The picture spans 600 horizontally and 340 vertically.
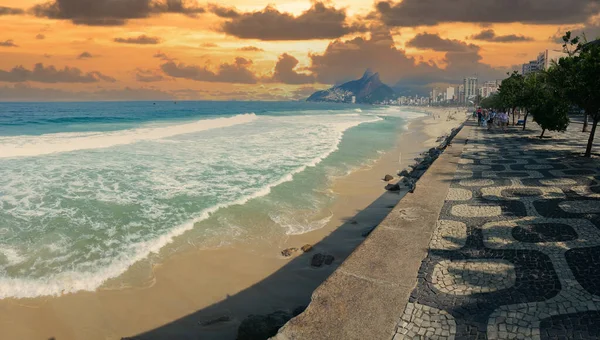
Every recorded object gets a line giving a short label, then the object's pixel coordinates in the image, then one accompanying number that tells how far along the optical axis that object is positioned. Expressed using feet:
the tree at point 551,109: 72.02
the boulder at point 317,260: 35.54
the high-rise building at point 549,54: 454.81
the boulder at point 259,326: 23.35
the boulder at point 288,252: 37.52
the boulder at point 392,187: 61.31
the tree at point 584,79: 58.70
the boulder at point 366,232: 42.53
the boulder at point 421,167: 73.08
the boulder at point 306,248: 38.31
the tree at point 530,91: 116.92
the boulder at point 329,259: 36.04
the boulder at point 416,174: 66.90
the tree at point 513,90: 134.44
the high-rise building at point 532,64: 631.64
